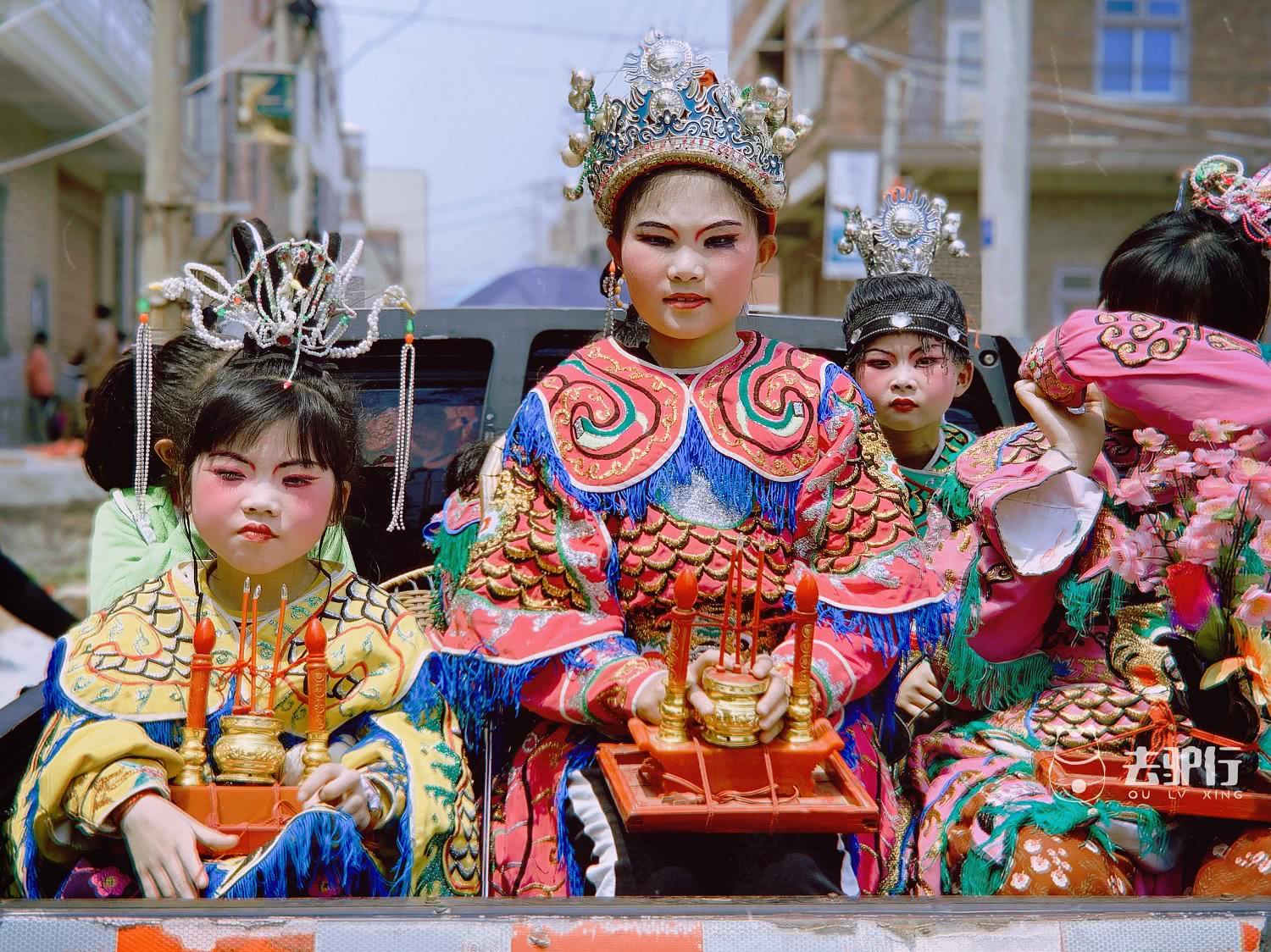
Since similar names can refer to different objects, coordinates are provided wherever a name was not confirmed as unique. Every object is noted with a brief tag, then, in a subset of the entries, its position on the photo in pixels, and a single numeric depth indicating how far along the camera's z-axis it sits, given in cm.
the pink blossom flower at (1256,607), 205
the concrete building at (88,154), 1454
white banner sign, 1514
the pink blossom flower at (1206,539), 212
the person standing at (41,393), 1494
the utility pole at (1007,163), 895
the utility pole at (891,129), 1855
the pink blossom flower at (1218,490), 209
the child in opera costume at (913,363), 319
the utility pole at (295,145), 2133
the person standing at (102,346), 1320
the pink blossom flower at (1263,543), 205
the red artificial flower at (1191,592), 217
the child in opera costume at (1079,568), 225
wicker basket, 307
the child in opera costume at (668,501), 237
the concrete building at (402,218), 7162
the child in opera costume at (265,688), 204
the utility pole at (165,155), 974
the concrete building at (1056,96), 1744
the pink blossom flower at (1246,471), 209
